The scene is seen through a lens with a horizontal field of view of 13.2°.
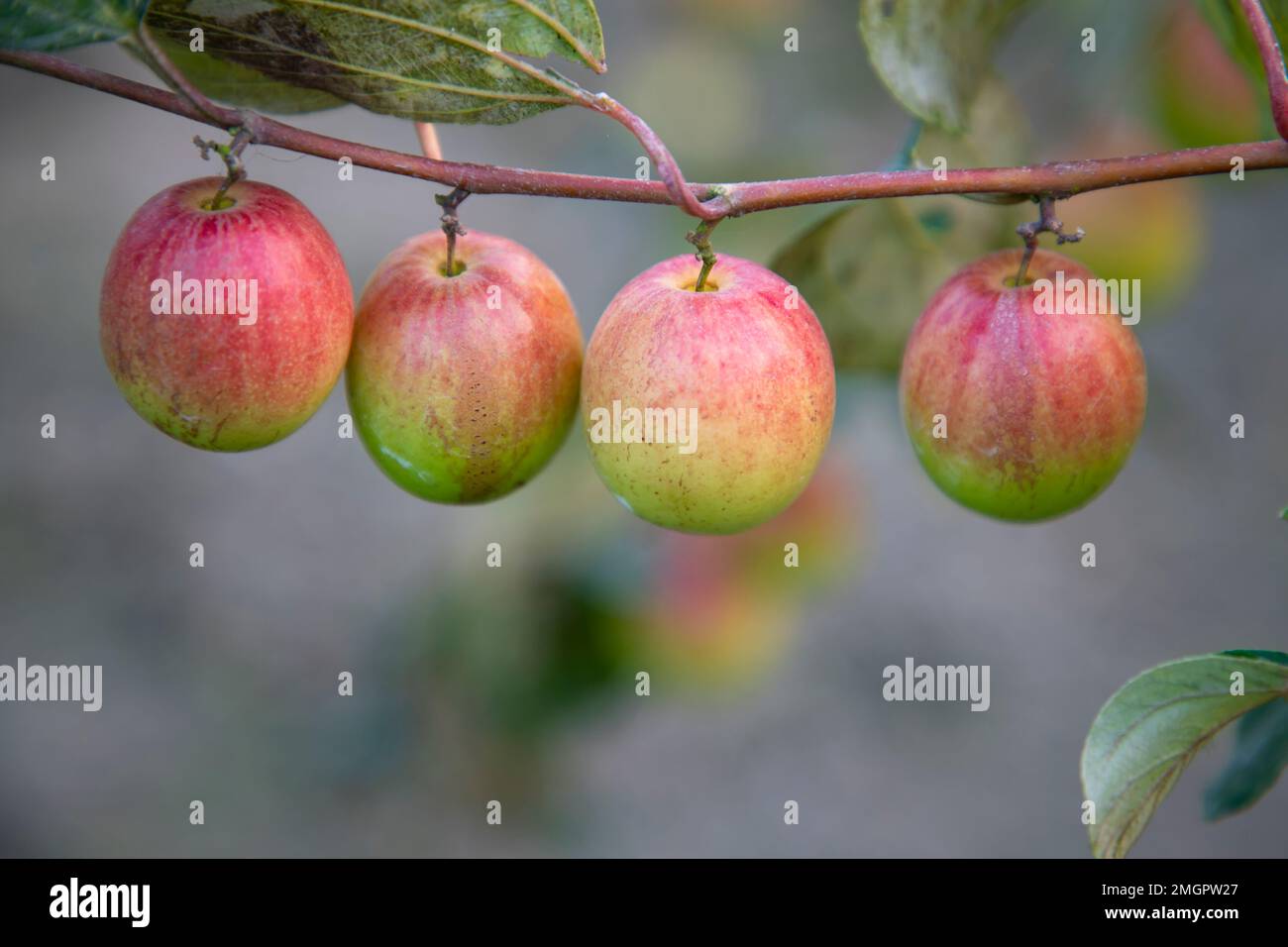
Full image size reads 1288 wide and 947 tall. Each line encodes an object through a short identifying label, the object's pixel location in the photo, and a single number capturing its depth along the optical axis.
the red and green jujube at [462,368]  0.72
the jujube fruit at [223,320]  0.71
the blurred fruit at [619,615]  0.88
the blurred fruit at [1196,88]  0.82
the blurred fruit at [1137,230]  0.84
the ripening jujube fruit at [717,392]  0.71
